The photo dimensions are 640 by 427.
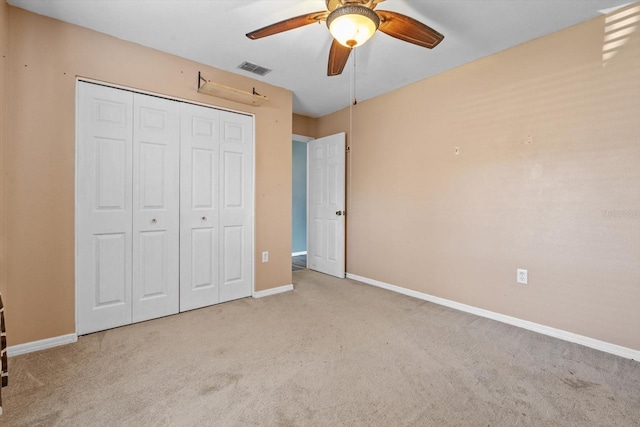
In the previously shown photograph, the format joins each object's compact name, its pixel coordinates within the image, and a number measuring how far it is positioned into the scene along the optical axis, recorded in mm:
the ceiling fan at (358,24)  1556
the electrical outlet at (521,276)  2525
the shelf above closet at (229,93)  2801
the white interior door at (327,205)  4180
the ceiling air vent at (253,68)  2900
